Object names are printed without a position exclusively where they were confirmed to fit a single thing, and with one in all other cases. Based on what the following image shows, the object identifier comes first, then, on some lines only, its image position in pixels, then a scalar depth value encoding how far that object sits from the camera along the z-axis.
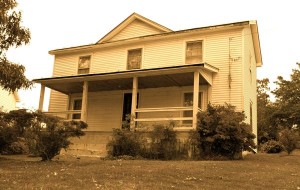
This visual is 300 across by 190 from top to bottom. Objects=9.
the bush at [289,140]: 19.39
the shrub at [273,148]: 24.67
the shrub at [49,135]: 12.60
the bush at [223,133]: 13.69
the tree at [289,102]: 30.86
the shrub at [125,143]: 14.67
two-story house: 17.02
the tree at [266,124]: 29.62
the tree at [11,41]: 12.12
